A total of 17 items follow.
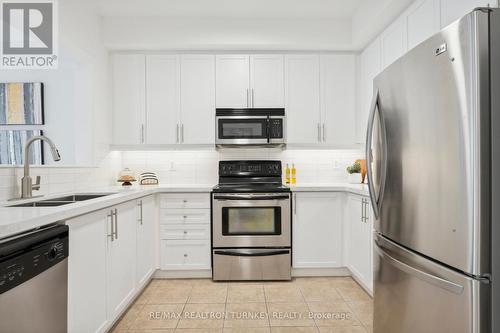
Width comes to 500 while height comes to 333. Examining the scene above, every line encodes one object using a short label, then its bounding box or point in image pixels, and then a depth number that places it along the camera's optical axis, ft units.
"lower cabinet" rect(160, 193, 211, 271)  10.19
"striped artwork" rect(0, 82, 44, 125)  10.71
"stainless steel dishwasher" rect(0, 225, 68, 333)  3.46
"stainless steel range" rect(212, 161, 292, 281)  9.98
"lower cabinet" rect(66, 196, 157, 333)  5.22
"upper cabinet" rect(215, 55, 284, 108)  11.16
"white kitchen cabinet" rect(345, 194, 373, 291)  8.47
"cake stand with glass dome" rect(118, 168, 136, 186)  10.72
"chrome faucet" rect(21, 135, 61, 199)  6.36
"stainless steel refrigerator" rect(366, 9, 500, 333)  3.54
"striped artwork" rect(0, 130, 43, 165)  10.15
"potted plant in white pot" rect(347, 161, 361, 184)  11.09
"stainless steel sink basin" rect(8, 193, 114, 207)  6.39
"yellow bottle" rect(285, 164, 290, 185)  11.85
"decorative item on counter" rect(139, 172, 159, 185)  11.40
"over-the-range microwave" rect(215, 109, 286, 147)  10.85
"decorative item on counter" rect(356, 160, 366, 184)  10.93
